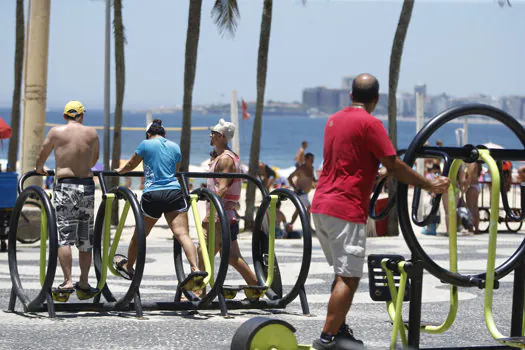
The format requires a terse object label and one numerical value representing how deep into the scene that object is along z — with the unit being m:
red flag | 48.42
